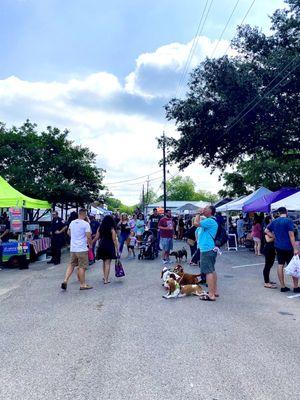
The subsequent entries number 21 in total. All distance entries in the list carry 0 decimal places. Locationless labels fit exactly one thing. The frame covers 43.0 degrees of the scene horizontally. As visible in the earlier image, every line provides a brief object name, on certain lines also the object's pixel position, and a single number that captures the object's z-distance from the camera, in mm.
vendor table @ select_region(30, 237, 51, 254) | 14088
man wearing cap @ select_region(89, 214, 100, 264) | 13648
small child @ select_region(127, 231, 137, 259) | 15281
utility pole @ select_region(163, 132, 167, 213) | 22453
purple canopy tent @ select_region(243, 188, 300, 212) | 16891
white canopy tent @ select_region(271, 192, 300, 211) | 13353
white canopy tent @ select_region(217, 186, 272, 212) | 19922
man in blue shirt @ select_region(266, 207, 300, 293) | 8359
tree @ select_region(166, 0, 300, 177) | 17703
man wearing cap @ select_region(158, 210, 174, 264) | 13297
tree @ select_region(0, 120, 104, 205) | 22453
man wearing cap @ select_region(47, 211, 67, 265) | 13141
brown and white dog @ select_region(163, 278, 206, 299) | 7541
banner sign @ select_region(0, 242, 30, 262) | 12391
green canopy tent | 12906
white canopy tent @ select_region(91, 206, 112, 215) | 36644
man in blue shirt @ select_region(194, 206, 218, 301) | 7363
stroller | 14370
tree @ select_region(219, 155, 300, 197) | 39000
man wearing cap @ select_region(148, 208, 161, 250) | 15211
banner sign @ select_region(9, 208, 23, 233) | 12781
